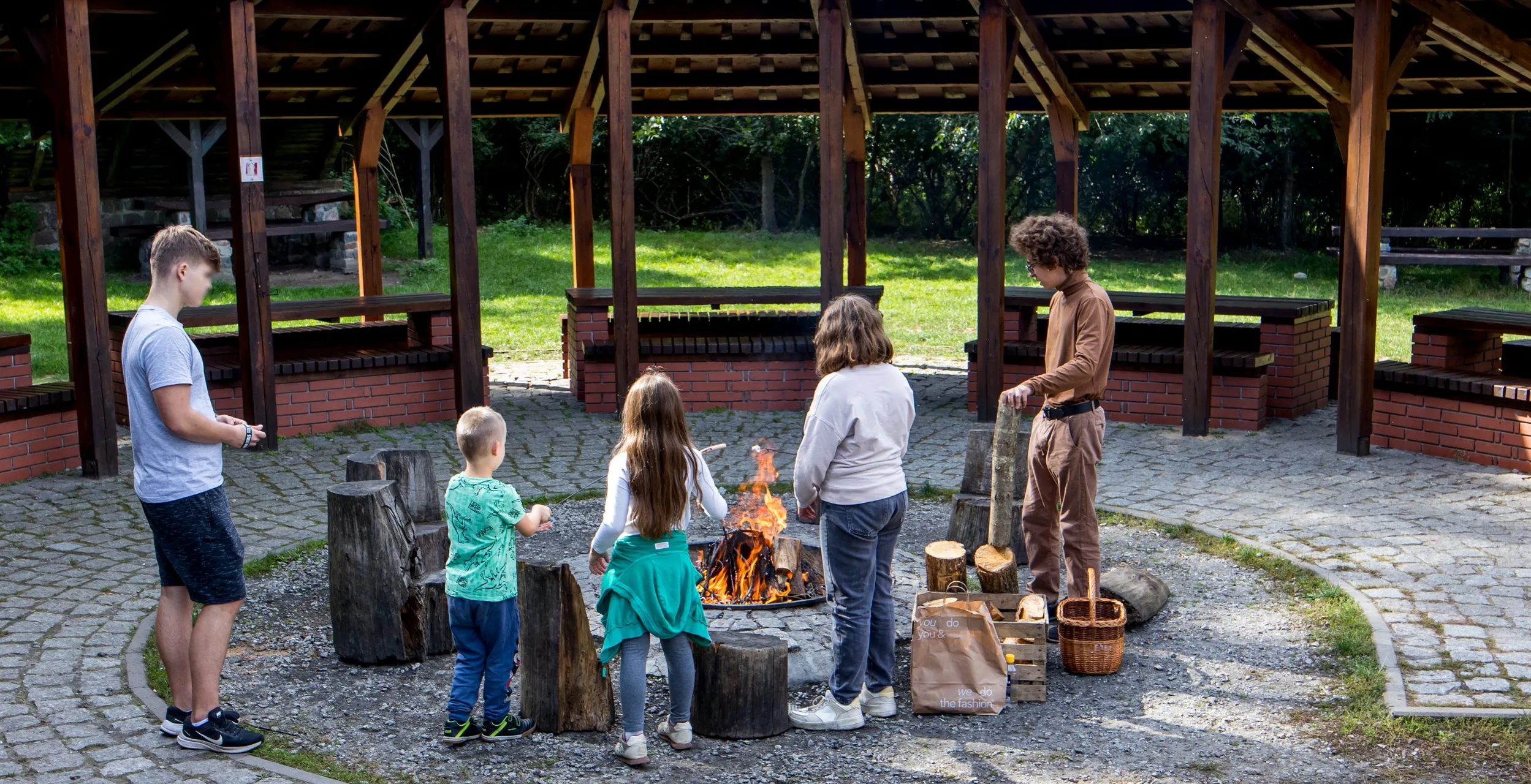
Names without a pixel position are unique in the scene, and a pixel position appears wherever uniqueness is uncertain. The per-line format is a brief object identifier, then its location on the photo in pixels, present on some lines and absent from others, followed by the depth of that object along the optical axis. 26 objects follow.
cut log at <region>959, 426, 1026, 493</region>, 7.34
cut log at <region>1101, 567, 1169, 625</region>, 6.07
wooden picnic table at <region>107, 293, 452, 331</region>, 10.44
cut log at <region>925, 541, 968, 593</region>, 5.89
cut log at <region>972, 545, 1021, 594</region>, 5.89
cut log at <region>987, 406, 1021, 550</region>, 6.02
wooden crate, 5.27
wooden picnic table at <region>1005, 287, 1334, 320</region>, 10.61
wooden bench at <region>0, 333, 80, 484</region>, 8.80
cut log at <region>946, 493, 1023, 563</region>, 7.20
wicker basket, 5.46
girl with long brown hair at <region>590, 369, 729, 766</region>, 4.59
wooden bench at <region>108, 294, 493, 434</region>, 10.24
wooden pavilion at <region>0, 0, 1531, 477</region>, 9.13
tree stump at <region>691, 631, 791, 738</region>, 4.91
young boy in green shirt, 4.72
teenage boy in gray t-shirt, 4.48
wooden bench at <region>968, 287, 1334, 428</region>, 10.61
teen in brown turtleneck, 5.62
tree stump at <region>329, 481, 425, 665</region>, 5.61
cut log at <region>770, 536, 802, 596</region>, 6.21
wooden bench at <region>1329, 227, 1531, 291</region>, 17.95
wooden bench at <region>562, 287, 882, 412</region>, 11.08
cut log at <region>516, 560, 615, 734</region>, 4.96
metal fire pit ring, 5.86
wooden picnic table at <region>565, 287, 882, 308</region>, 11.55
